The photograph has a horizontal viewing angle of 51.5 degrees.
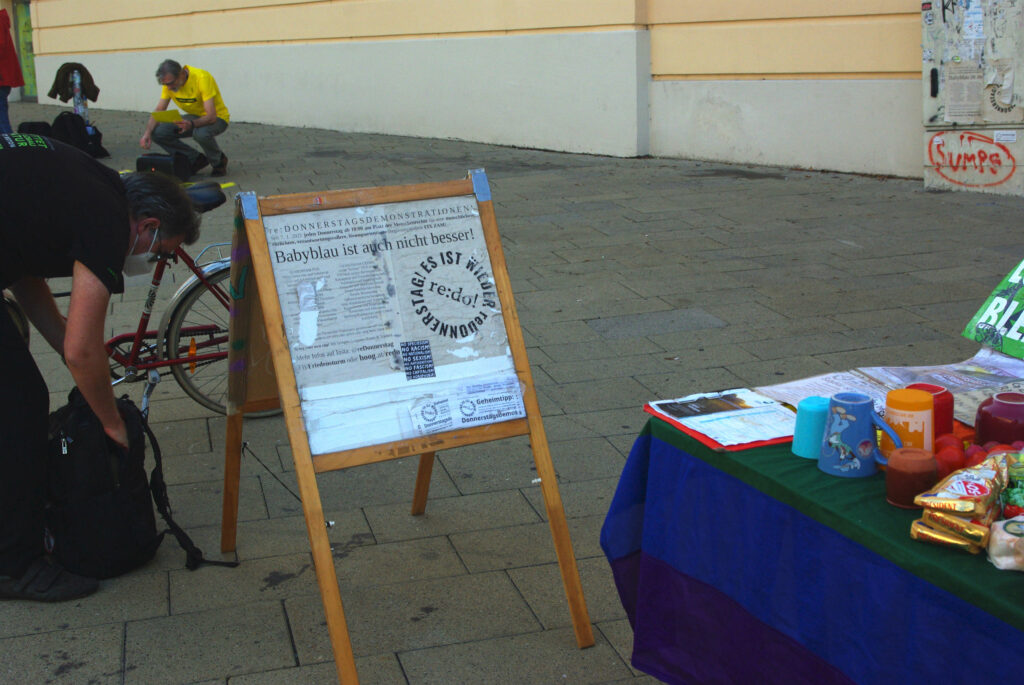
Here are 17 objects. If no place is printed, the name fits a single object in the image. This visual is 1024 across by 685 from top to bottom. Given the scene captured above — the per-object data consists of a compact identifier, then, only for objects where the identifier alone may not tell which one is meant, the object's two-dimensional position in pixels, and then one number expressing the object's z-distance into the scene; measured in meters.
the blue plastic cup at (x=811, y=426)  2.15
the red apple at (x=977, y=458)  2.01
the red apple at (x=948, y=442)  2.08
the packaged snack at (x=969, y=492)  1.78
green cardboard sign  2.69
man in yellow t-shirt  11.12
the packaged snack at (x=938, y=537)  1.76
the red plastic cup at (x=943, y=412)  2.18
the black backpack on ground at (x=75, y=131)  11.71
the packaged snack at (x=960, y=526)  1.75
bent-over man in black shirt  2.94
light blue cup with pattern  2.07
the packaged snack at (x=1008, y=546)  1.71
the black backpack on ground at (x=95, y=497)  3.28
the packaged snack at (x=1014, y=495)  1.83
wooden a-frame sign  2.75
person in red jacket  11.38
